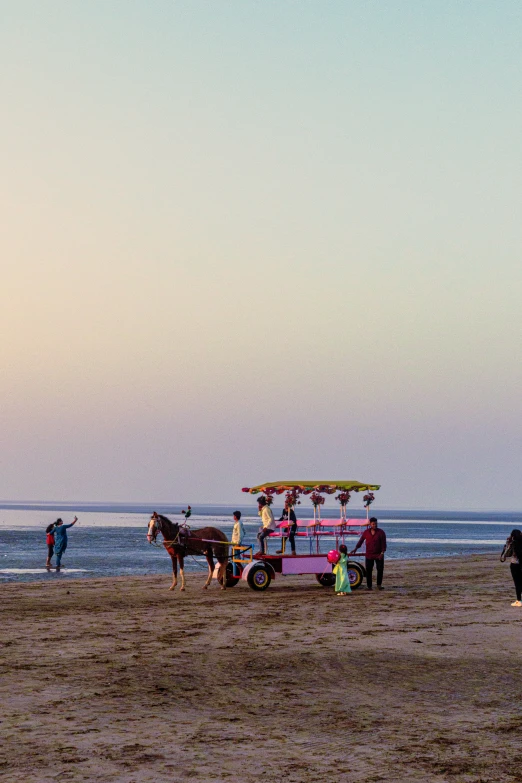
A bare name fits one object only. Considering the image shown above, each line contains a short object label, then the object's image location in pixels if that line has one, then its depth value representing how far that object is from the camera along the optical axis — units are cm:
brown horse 2433
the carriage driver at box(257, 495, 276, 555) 2514
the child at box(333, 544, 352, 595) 2434
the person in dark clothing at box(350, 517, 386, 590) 2511
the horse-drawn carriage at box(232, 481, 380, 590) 2500
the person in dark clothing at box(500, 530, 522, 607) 2077
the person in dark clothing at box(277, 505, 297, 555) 2586
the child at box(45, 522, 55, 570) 3594
